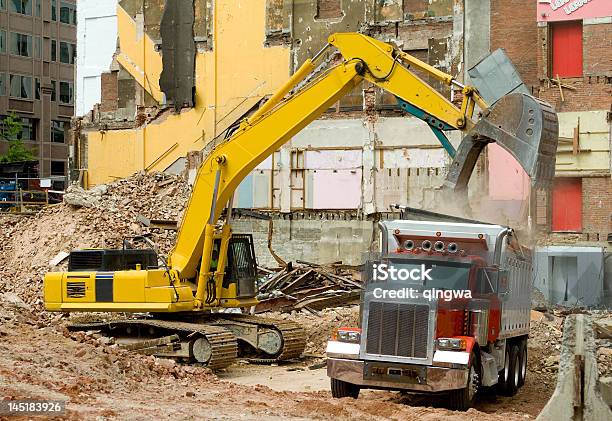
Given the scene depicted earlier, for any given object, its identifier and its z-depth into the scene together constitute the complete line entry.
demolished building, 35.44
